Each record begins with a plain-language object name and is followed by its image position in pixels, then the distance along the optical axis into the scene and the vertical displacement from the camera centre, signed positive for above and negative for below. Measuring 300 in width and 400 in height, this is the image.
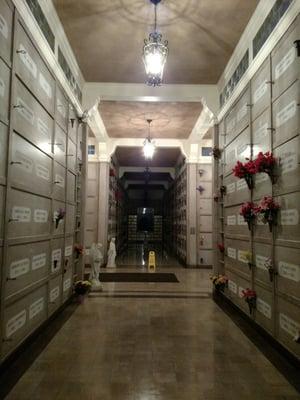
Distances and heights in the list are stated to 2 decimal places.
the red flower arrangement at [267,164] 3.16 +0.58
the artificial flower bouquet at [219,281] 5.02 -0.84
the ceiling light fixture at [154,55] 3.29 +1.65
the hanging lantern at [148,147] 7.58 +1.72
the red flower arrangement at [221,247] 5.16 -0.33
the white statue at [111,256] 8.93 -0.83
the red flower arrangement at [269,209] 3.10 +0.16
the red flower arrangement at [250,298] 3.71 -0.78
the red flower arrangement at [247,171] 3.33 +0.56
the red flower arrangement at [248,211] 3.68 +0.16
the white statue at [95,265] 5.79 -0.70
